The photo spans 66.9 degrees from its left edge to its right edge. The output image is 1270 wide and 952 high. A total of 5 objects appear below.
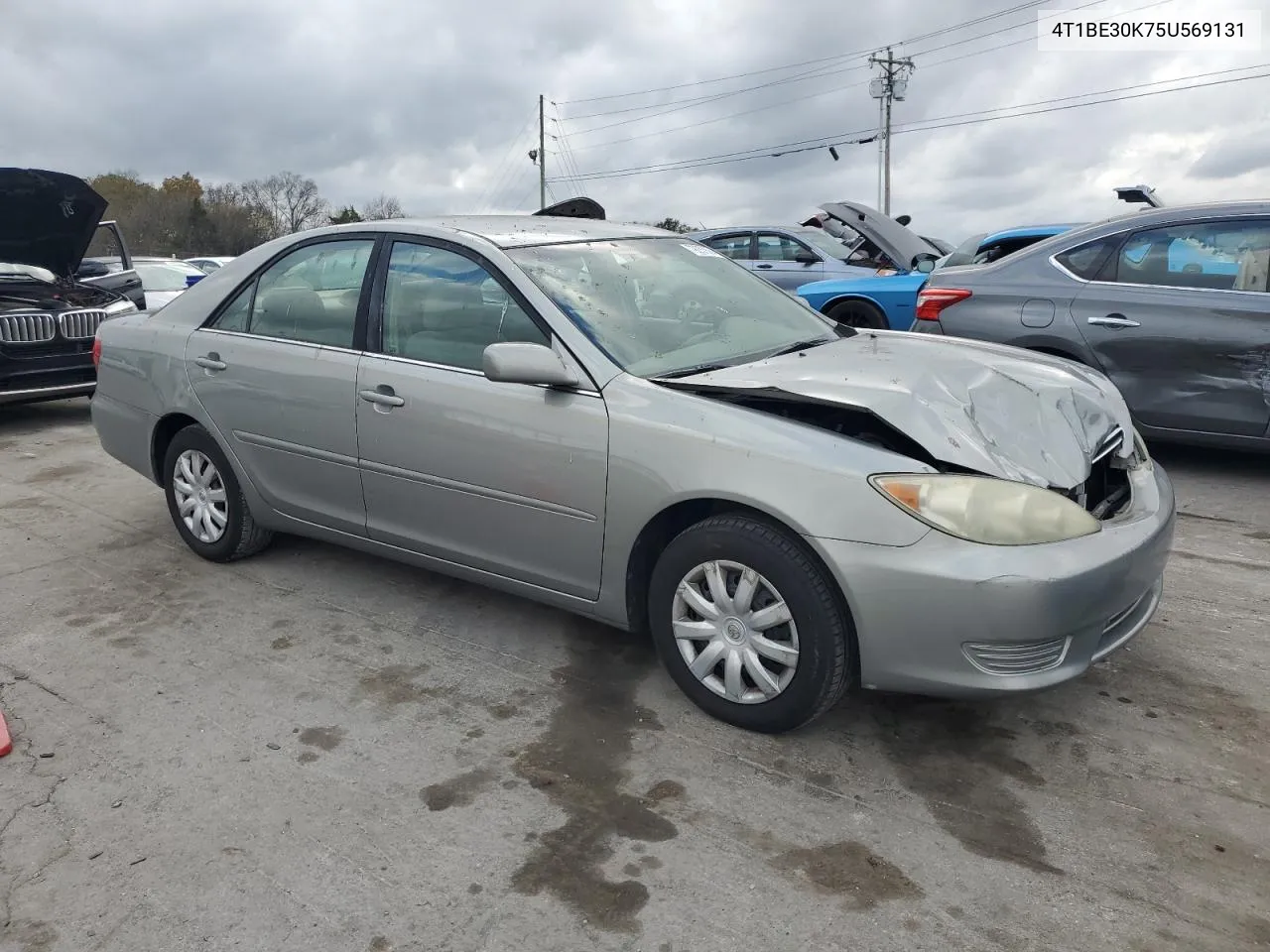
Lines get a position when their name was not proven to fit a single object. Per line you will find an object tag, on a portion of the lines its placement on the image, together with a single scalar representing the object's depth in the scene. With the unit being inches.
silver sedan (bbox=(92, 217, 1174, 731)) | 103.3
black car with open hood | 295.4
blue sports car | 343.9
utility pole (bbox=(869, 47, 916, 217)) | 1599.4
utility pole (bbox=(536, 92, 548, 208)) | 1889.8
